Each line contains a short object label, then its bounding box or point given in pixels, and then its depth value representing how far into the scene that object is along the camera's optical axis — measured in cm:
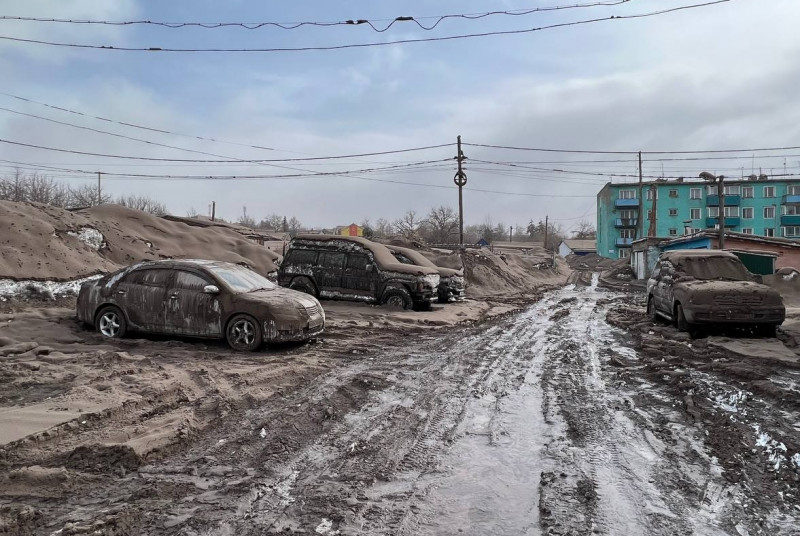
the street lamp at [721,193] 2661
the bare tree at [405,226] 7012
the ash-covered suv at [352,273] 1384
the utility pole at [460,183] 3171
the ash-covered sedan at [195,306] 835
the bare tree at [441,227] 6369
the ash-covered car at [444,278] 1738
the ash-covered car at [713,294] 949
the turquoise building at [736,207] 7100
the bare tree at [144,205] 7234
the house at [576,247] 9370
